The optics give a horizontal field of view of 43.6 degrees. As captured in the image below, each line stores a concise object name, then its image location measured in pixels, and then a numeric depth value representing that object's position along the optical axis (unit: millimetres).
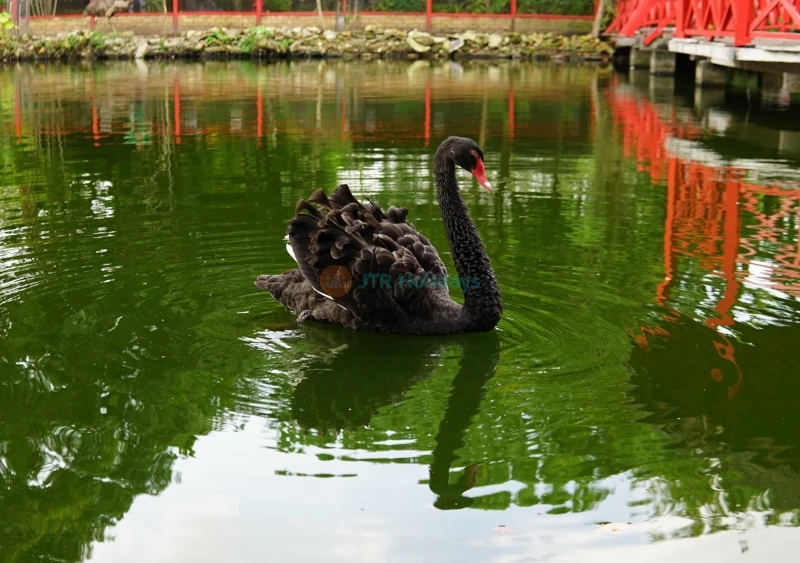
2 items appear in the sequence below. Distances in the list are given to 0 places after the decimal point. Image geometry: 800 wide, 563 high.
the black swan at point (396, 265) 4637
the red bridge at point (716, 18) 13112
